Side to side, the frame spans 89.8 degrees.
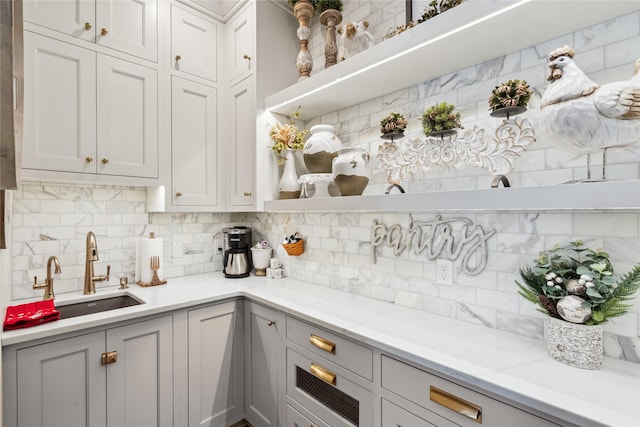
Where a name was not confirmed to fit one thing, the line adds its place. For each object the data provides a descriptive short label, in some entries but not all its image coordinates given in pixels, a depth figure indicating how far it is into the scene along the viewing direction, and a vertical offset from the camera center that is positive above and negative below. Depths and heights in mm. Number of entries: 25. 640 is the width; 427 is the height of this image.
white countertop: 872 -504
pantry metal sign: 1446 -132
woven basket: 2293 -243
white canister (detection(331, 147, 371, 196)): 1676 +231
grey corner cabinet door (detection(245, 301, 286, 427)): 1802 -887
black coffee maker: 2441 -297
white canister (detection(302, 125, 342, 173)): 1937 +397
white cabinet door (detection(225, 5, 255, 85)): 2193 +1207
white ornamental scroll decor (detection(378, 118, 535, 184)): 1169 +255
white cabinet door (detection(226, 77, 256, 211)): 2209 +510
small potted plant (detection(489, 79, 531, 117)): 1133 +412
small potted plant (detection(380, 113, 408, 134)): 1512 +427
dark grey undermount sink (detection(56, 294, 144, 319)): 1871 -555
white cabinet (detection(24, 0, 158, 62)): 1707 +1118
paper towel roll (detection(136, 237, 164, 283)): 2199 -272
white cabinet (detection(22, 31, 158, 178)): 1663 +586
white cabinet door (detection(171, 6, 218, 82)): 2180 +1211
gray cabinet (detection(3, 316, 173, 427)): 1400 -794
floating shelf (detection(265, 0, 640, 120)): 1107 +698
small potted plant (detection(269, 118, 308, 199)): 2107 +441
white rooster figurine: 908 +304
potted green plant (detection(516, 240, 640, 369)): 1009 -280
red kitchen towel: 1433 -467
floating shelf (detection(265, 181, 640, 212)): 869 +49
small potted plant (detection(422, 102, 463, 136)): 1312 +385
